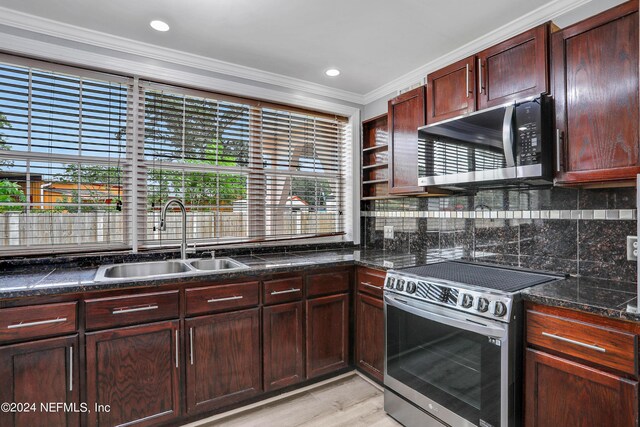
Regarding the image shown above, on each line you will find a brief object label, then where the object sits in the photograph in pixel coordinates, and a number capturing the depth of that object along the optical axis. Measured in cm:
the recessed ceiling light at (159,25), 208
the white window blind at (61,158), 209
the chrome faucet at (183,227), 242
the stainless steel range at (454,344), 154
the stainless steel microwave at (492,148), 171
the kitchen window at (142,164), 212
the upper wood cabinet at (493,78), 178
